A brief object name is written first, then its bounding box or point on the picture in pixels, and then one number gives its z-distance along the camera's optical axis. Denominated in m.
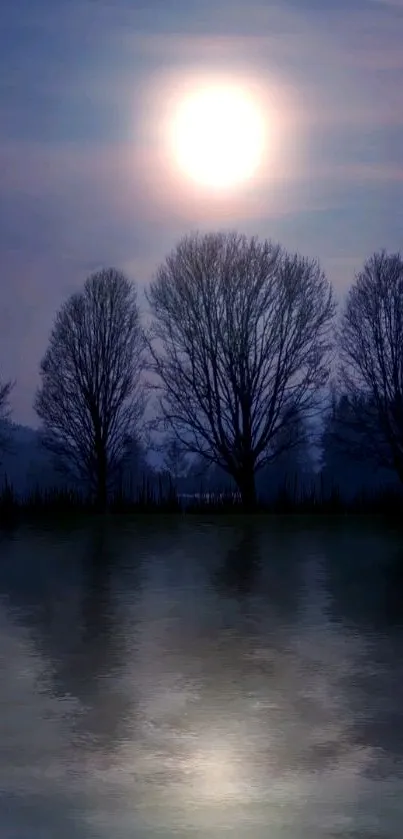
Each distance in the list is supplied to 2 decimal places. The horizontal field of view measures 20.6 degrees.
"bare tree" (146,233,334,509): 27.30
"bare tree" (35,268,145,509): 33.03
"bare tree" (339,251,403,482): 29.44
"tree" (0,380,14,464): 35.47
